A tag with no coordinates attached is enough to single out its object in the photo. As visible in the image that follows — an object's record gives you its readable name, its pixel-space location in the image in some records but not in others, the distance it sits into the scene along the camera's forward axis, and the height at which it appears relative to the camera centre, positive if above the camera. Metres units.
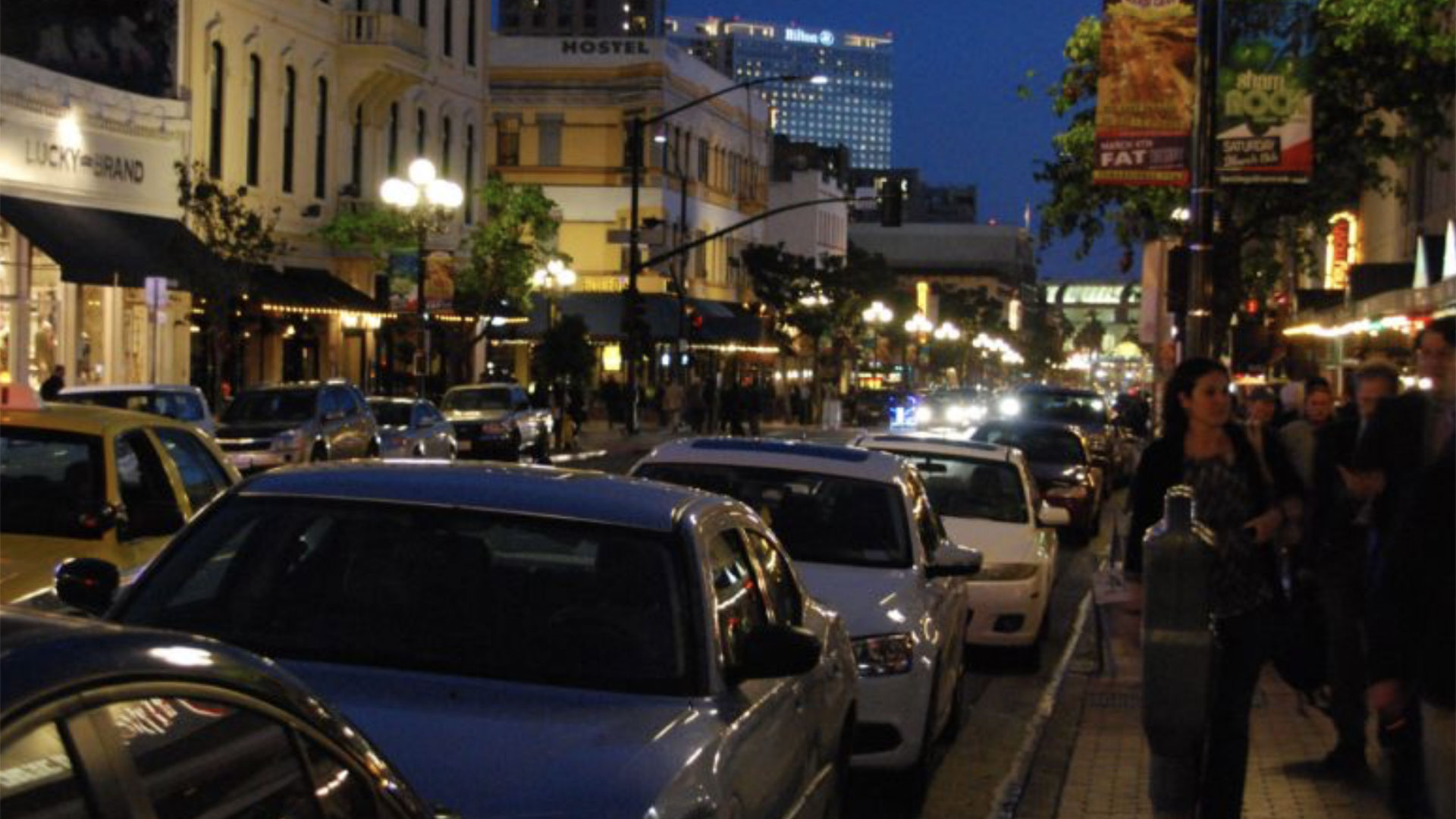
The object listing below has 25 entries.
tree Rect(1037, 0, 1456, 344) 27.28 +3.08
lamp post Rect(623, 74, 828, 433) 49.97 +1.78
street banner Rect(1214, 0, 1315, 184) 18.52 +2.05
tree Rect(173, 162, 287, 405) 38.16 +1.61
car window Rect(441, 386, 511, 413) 42.06 -1.31
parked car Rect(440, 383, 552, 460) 40.16 -1.67
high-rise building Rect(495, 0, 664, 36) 160.62 +23.60
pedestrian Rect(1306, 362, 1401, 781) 9.99 -1.12
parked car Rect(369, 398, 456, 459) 33.12 -1.57
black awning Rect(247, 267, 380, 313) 42.41 +0.73
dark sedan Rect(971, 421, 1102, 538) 25.30 -1.37
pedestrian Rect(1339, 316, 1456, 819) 5.58 -0.70
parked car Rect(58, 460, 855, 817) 5.75 -0.83
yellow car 10.59 -0.84
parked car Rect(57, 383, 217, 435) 24.36 -0.89
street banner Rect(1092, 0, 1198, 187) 17.78 +2.21
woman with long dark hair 7.66 -0.61
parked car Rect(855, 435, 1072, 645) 14.65 -1.28
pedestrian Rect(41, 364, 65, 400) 31.13 -0.98
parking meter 7.31 -0.94
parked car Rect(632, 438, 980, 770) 9.69 -1.07
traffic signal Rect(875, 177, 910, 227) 46.62 +3.09
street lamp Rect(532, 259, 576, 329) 54.78 +1.42
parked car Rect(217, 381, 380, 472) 28.30 -1.35
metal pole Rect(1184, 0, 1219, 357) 16.59 +1.20
